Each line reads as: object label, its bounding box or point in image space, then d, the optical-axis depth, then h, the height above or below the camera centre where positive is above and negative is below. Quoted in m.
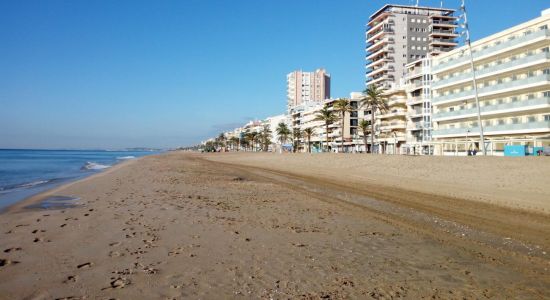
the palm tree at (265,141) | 145.18 +0.87
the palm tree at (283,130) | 125.55 +4.38
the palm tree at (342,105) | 82.06 +8.23
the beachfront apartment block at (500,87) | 45.06 +7.20
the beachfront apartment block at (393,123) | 78.88 +4.14
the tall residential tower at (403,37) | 95.69 +27.33
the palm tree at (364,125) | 80.28 +3.64
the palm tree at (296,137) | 123.25 +1.74
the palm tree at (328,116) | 89.50 +6.27
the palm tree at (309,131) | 107.16 +3.54
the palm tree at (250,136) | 153.84 +2.99
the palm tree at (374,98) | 72.72 +8.66
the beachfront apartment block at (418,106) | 69.69 +6.98
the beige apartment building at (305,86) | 198.25 +29.78
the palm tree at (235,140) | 187.38 +1.78
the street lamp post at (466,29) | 38.88 +11.82
